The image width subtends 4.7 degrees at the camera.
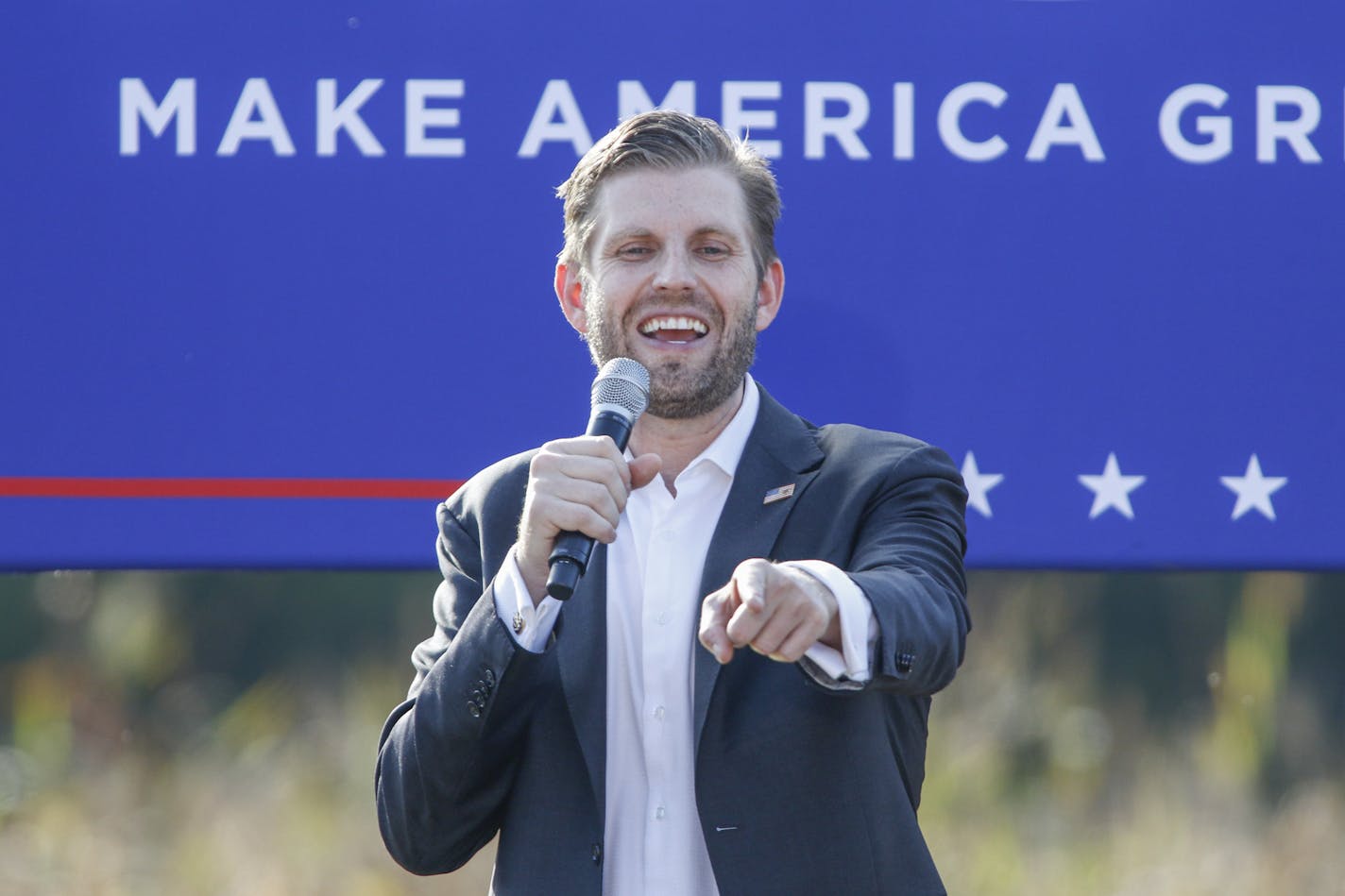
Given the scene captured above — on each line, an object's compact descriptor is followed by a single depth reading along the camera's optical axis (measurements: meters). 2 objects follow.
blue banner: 13.36
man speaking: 12.63
